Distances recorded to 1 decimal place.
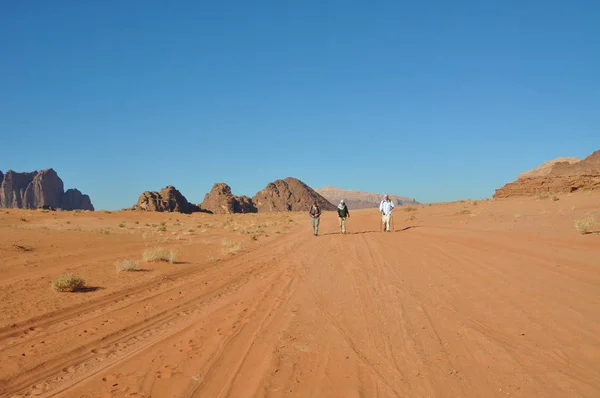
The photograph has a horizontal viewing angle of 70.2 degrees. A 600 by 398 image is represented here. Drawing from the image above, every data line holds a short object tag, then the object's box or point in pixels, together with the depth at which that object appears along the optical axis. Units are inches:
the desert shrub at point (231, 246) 726.6
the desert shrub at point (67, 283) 391.5
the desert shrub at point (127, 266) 519.8
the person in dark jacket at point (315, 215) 943.5
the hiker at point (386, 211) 913.5
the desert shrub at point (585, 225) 563.5
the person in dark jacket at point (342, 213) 926.4
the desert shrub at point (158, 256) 596.1
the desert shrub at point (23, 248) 647.1
